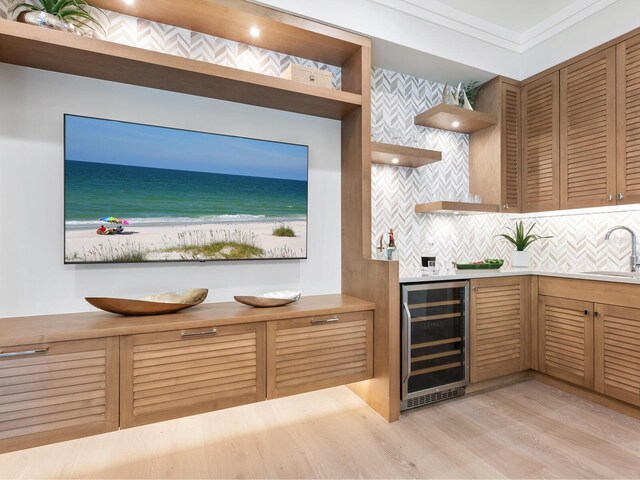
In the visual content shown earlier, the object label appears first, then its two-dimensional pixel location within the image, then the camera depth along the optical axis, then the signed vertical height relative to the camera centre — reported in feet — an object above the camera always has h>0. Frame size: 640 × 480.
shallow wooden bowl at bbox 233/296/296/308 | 6.77 -1.27
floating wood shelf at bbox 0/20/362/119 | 5.64 +3.23
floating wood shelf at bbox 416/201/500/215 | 9.19 +0.92
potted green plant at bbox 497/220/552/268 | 10.25 -0.21
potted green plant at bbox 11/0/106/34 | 5.69 +4.10
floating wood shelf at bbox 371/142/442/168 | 8.46 +2.21
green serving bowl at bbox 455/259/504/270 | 9.52 -0.74
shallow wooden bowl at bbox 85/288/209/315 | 5.90 -1.24
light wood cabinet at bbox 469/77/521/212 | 10.11 +2.84
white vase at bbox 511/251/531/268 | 10.25 -0.57
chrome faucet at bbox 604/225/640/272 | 8.47 -0.19
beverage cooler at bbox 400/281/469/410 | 7.57 -2.44
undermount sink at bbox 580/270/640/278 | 8.31 -0.86
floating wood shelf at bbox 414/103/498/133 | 9.29 +3.54
